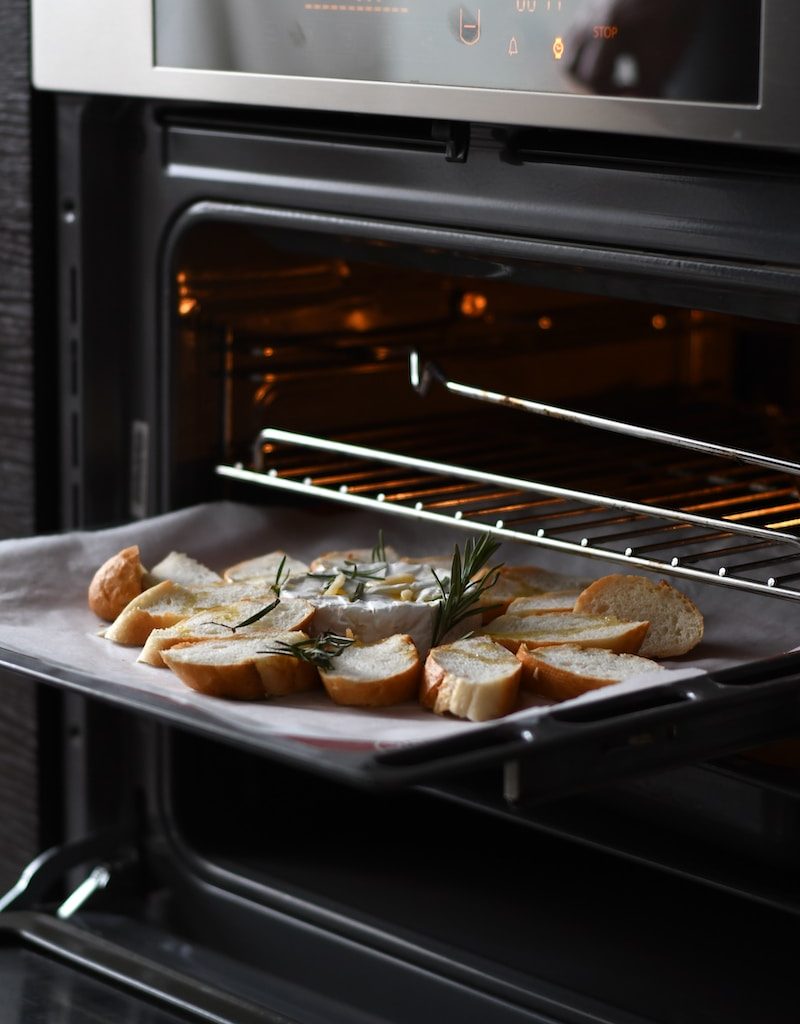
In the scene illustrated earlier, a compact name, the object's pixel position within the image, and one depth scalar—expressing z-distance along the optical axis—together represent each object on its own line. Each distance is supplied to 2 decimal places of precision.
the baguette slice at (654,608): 1.75
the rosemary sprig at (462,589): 1.77
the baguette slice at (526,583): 1.85
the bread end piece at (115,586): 1.84
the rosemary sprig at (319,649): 1.70
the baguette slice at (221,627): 1.75
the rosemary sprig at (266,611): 1.74
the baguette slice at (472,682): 1.67
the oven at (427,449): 1.64
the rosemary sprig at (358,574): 1.82
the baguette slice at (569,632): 1.73
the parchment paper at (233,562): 1.65
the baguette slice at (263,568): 1.89
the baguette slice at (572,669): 1.68
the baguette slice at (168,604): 1.79
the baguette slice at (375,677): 1.69
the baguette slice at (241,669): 1.69
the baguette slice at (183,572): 1.89
